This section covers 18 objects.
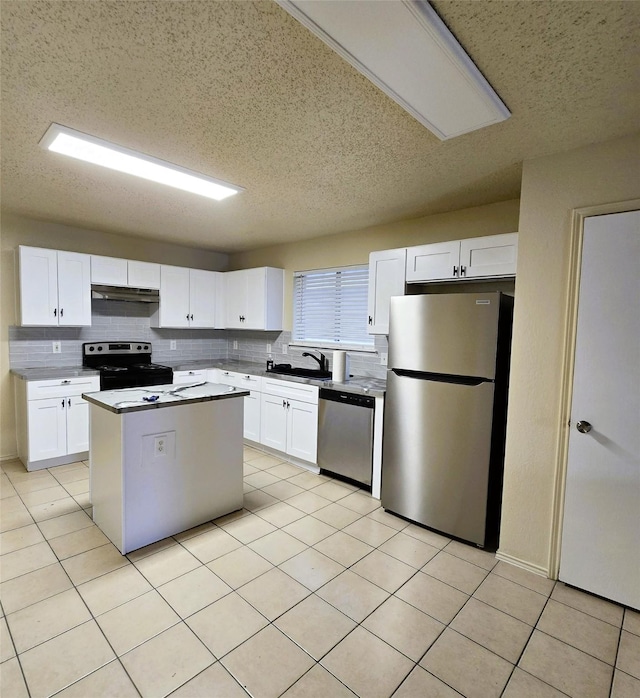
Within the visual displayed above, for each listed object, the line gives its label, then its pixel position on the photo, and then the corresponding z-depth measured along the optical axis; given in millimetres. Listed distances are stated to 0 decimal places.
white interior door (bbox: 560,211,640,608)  1974
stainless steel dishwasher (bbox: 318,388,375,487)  3283
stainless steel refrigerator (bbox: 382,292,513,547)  2475
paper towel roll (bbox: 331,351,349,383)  3689
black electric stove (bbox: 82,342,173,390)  3943
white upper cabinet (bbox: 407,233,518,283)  2670
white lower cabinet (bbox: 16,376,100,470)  3490
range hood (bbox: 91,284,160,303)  4105
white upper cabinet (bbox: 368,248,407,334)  3252
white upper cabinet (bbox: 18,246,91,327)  3591
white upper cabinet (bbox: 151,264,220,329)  4633
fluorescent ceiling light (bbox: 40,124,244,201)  2072
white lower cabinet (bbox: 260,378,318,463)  3701
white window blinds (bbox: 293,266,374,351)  4086
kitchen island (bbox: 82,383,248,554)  2350
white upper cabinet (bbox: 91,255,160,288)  4047
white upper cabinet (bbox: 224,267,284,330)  4633
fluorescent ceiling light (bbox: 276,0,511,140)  1192
